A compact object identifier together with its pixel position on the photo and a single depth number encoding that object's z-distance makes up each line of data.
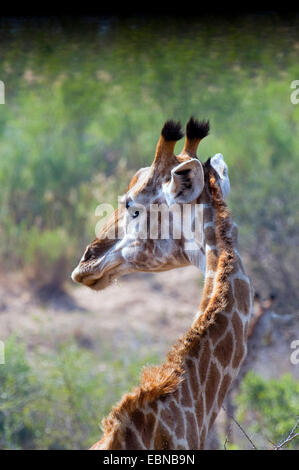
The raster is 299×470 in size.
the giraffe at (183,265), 4.64
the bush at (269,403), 10.86
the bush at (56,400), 12.05
